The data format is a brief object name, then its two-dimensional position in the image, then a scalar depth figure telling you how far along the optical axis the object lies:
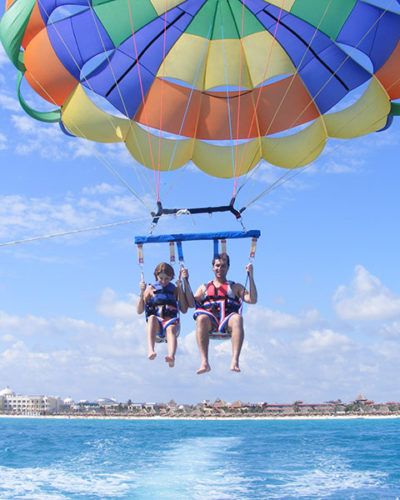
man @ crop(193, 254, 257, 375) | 8.13
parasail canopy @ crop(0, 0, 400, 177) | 10.02
